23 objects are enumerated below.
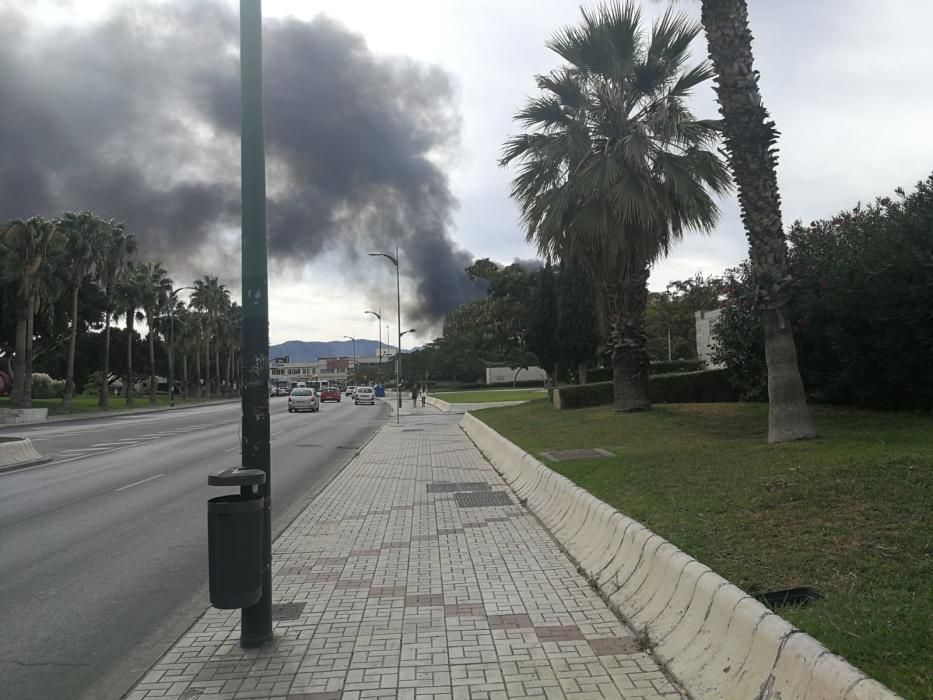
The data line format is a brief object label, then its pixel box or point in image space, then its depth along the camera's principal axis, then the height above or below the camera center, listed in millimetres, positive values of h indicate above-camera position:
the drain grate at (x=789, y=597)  4543 -1416
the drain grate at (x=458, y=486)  12297 -1841
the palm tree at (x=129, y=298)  59344 +7006
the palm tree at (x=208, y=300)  91562 +10331
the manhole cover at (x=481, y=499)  10727 -1827
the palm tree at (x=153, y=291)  62156 +8169
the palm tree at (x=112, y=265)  53750 +8785
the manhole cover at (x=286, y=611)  5582 -1745
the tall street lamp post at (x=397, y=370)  40250 +412
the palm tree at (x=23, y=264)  42312 +7034
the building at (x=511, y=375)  91688 -8
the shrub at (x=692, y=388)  22344 -529
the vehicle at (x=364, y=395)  59938 -1283
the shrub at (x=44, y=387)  87250 +126
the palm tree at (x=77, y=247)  48125 +9059
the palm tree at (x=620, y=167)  16875 +4792
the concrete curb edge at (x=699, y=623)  3283 -1440
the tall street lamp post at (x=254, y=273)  5207 +772
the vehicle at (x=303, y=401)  46156 -1226
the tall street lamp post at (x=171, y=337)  70688 +4551
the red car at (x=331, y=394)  69062 -1300
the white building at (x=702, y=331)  43450 +2366
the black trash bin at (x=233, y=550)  4672 -1050
